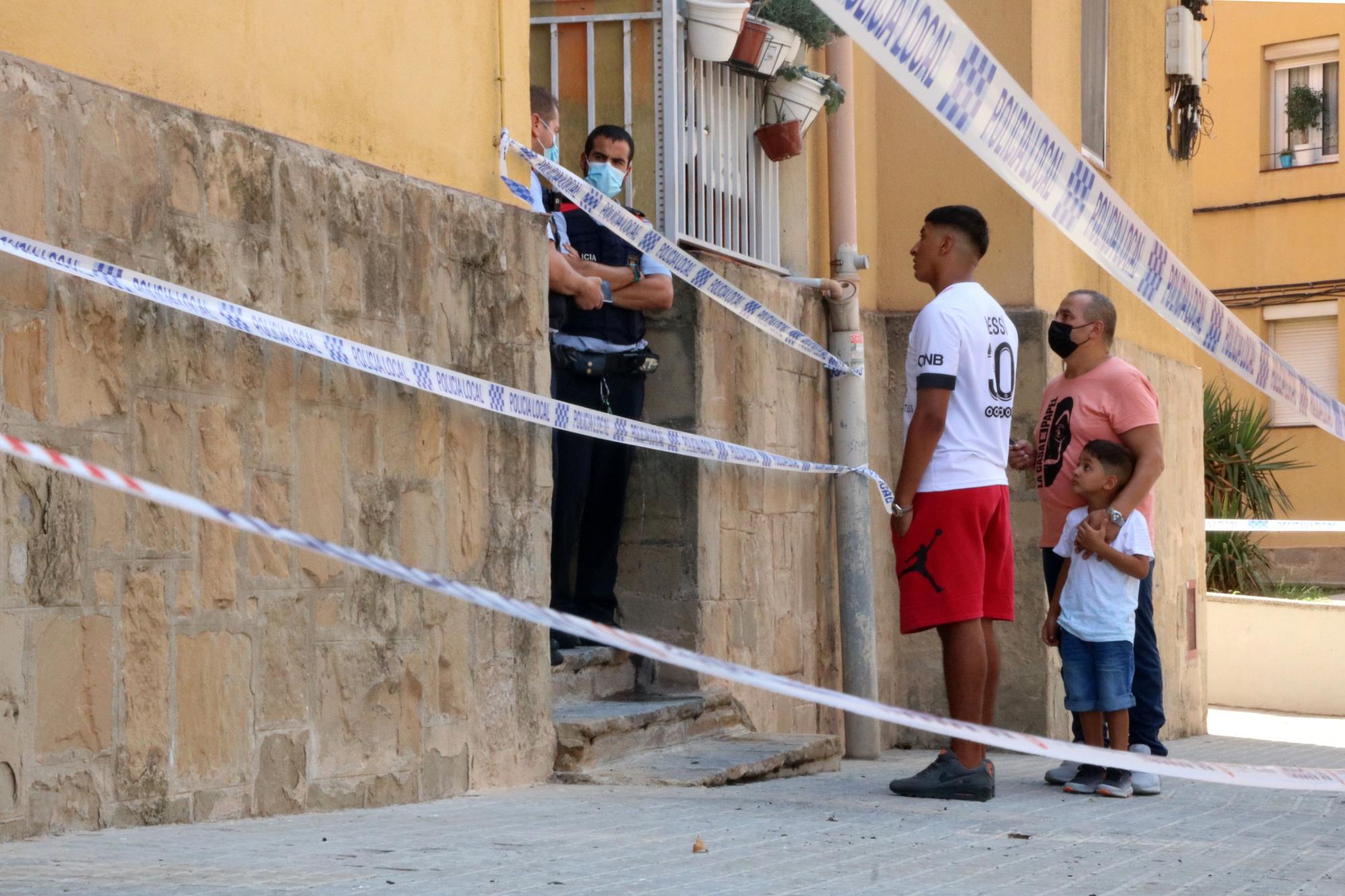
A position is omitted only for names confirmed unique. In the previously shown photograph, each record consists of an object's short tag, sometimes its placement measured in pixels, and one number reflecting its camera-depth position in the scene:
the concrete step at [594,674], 12.85
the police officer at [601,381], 12.87
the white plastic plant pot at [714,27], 15.16
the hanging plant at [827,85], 16.22
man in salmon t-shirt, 12.18
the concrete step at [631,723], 11.53
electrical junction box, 23.14
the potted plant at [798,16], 16.08
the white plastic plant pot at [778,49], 15.85
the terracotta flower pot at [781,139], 16.34
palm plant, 34.56
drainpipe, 15.98
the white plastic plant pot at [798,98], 16.42
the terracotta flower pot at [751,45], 15.71
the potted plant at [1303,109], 45.56
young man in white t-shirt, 10.98
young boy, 11.67
